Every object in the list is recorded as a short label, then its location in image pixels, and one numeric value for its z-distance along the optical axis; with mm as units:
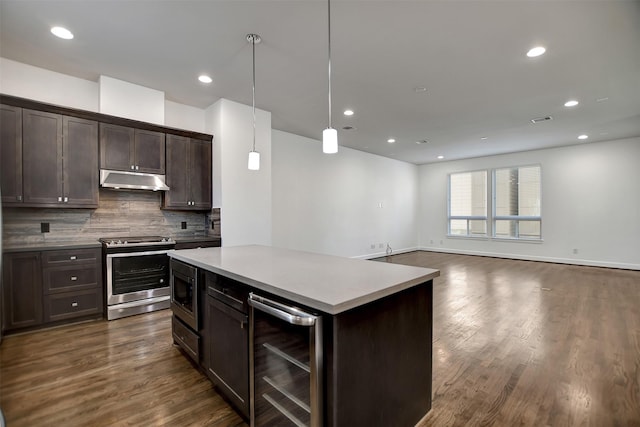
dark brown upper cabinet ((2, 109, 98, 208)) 3115
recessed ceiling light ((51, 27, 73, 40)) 2662
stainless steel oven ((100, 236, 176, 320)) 3465
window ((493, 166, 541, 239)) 7566
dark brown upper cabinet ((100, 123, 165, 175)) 3604
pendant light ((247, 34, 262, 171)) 2748
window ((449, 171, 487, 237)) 8477
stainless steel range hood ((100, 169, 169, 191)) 3576
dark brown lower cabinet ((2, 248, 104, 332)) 2979
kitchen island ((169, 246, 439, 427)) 1248
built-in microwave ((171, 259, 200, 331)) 2219
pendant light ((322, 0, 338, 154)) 2158
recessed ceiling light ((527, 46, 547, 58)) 2891
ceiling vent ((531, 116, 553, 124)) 5006
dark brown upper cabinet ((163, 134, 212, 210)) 4133
